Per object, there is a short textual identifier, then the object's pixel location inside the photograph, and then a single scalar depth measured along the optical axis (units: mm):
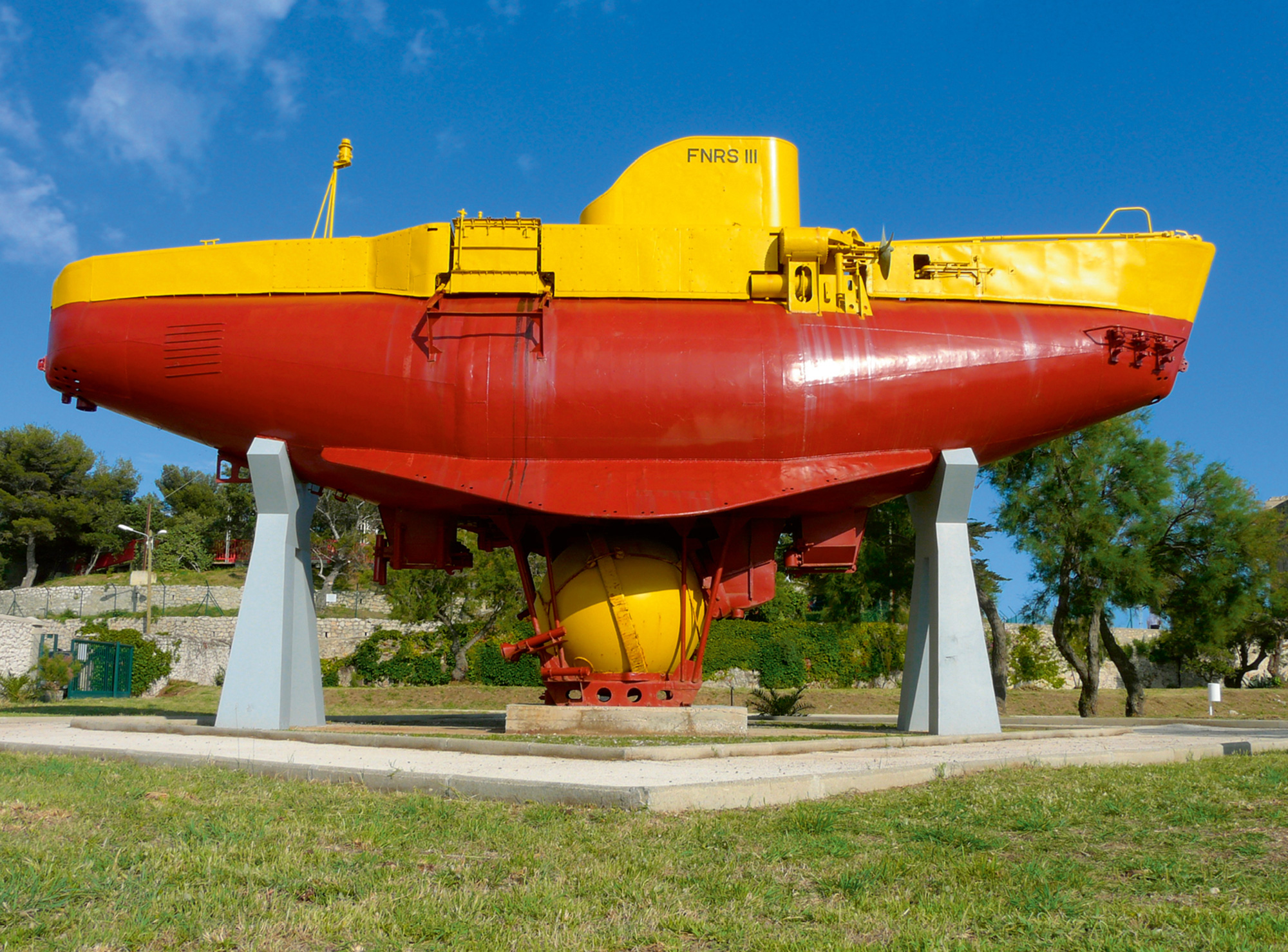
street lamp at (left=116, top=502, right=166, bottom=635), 36594
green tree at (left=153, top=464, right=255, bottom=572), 65125
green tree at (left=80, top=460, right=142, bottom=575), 62781
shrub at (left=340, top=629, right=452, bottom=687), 36406
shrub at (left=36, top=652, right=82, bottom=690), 28484
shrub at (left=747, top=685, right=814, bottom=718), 26359
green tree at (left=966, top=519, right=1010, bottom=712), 27281
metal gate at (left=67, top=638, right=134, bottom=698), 30781
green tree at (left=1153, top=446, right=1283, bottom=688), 26406
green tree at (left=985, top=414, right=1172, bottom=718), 26297
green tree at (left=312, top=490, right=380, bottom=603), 53938
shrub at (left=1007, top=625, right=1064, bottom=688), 40188
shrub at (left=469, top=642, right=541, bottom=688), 35562
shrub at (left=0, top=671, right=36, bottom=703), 27109
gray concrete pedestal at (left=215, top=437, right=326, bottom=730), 14711
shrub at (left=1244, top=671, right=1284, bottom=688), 44125
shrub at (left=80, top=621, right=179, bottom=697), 32375
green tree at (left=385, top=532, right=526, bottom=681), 36562
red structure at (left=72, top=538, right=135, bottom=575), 63719
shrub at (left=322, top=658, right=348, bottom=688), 36938
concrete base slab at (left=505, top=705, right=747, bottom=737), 14141
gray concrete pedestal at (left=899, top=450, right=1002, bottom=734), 14672
